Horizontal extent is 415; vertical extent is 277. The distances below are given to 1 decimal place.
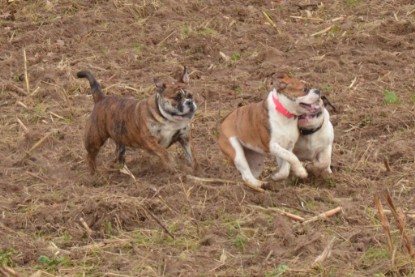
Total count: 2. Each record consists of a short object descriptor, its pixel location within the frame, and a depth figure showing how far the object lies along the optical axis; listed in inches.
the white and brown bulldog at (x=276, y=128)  773.3
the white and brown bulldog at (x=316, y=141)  783.7
